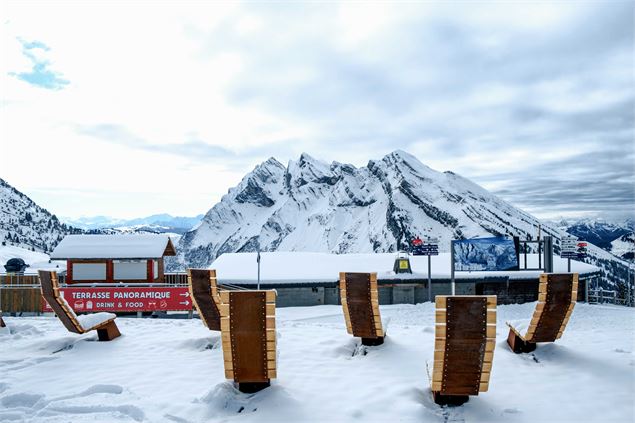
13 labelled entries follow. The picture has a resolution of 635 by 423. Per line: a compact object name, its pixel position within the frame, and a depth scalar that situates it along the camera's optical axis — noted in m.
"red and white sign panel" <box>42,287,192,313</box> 16.28
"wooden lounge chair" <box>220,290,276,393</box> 6.29
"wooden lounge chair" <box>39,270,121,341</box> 9.26
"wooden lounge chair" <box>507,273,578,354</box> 7.54
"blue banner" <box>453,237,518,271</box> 16.62
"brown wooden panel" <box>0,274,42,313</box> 16.72
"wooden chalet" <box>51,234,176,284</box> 21.59
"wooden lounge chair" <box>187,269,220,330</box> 9.21
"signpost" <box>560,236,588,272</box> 26.12
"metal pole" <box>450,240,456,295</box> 16.95
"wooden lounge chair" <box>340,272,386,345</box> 8.52
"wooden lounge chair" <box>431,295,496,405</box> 5.69
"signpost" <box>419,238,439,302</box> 21.48
